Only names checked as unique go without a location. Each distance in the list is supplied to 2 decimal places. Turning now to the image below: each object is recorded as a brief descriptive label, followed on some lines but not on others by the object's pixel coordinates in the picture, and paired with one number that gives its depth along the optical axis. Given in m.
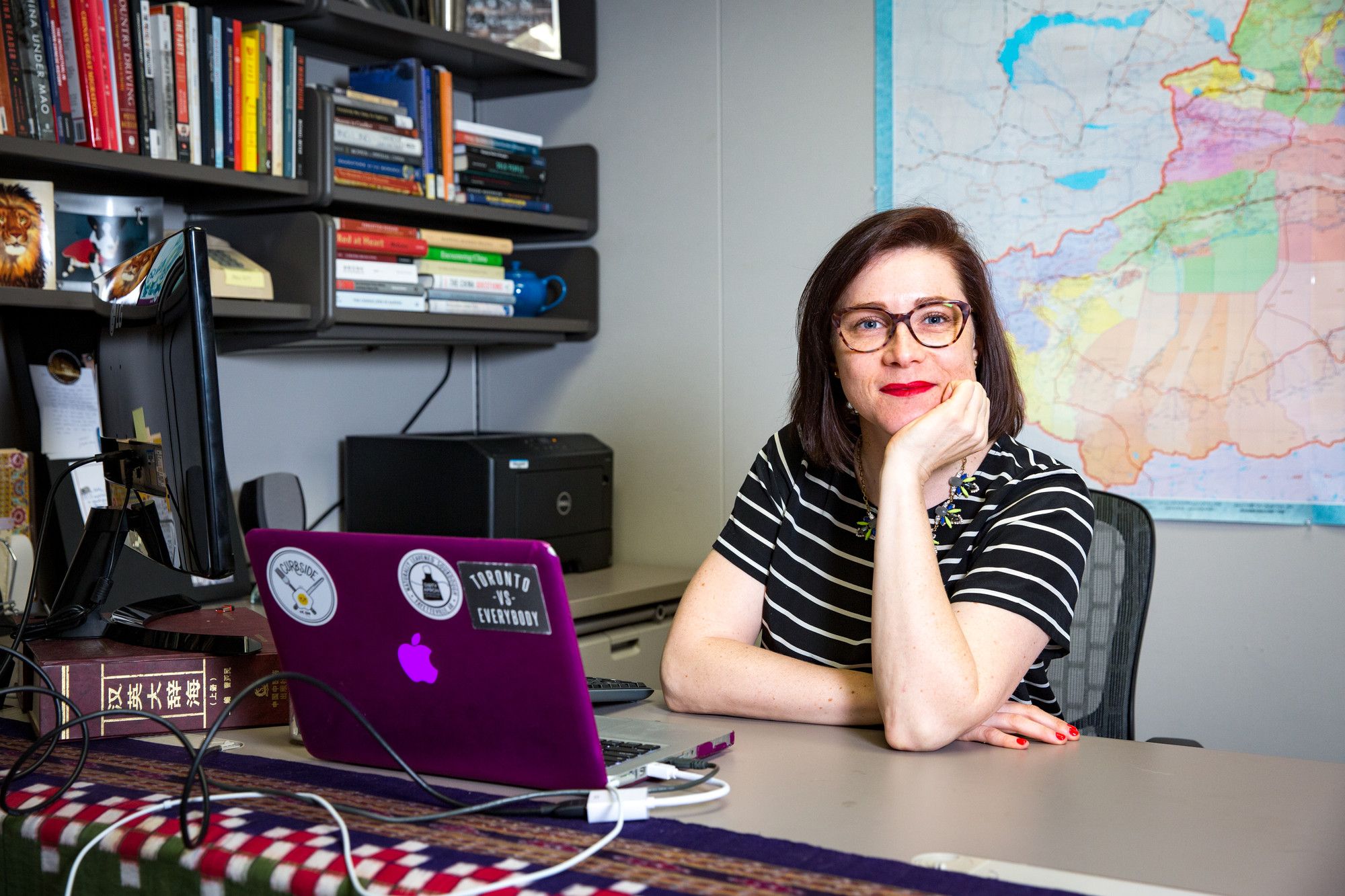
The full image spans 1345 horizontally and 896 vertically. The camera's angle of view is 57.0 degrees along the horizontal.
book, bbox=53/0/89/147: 1.98
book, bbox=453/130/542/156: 2.66
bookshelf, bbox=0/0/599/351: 2.13
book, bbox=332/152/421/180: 2.39
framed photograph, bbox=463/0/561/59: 2.73
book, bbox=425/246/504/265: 2.62
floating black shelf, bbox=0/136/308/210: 1.93
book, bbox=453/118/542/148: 2.65
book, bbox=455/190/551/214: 2.68
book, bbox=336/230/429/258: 2.43
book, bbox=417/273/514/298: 2.60
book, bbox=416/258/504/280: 2.59
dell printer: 2.54
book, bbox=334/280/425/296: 2.42
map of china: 2.18
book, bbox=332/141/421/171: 2.39
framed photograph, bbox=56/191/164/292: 2.20
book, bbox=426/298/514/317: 2.62
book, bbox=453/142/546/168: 2.66
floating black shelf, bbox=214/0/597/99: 2.35
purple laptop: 0.93
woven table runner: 0.81
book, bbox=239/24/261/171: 2.24
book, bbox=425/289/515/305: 2.62
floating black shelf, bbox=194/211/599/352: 2.32
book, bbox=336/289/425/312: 2.43
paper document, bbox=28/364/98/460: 2.13
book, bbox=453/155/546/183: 2.66
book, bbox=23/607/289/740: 1.21
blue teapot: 2.88
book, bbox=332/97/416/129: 2.37
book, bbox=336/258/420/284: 2.42
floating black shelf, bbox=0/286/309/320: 1.92
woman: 1.23
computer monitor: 1.15
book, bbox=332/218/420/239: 2.43
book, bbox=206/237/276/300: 2.23
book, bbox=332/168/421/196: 2.39
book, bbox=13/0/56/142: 1.94
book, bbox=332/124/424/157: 2.38
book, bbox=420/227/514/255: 2.60
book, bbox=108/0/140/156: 2.03
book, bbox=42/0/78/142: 1.97
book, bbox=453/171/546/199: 2.67
